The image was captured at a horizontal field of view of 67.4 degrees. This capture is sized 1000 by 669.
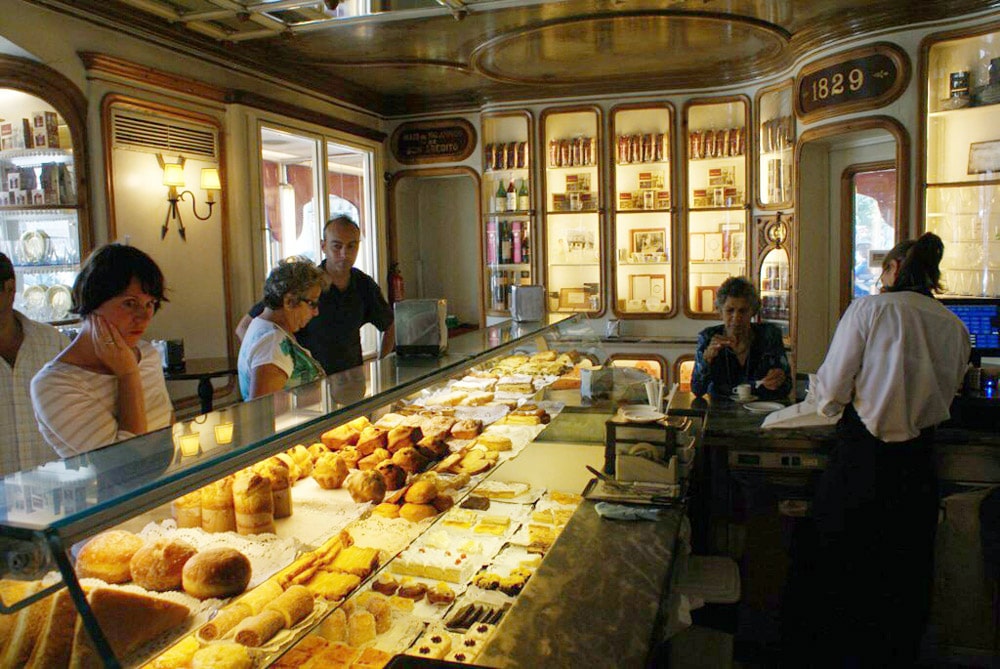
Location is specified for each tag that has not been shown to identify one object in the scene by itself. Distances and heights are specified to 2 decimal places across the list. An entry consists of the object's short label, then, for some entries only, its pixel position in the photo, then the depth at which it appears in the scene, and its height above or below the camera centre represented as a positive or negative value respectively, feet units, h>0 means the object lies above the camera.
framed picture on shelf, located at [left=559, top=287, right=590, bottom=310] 22.33 -0.86
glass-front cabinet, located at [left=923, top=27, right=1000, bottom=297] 15.43 +2.08
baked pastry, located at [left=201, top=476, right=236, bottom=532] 4.63 -1.42
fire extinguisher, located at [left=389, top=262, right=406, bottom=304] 24.04 -0.29
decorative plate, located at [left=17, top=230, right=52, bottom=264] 13.53 +0.66
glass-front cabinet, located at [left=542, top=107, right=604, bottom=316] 21.75 +1.73
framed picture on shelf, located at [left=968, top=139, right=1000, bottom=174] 15.43 +2.11
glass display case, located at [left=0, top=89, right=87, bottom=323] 13.34 +1.37
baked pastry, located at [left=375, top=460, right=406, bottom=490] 6.13 -1.65
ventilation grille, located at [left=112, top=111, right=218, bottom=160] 14.56 +2.96
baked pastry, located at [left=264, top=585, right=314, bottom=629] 4.48 -1.99
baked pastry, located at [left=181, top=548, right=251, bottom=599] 4.14 -1.65
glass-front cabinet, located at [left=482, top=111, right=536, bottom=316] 22.25 +1.98
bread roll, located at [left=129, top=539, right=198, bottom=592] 4.05 -1.56
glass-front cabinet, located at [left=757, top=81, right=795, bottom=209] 19.01 +3.03
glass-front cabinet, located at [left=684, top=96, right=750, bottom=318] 20.53 +1.94
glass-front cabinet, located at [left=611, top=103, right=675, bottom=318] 21.25 +1.62
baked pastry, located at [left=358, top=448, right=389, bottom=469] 6.29 -1.57
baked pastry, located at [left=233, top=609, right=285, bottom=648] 4.14 -1.98
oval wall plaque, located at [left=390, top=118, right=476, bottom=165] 23.18 +4.13
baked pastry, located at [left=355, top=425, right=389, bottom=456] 6.57 -1.47
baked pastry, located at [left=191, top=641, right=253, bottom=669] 3.97 -2.02
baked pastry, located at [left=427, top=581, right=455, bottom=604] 6.06 -2.62
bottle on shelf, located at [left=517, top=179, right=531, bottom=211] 22.17 +2.15
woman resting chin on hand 6.07 -0.70
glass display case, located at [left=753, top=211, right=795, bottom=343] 19.42 -0.07
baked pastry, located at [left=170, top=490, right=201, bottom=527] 4.53 -1.40
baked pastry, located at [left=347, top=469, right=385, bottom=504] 5.86 -1.67
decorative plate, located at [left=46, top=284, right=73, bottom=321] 13.62 -0.31
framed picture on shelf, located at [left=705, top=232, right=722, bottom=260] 21.16 +0.58
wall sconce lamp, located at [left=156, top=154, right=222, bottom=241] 15.44 +2.01
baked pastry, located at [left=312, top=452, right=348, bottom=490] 5.93 -1.56
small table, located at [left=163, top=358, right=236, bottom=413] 14.20 -1.80
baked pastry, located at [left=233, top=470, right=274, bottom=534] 4.78 -1.45
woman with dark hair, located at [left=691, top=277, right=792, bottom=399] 12.41 -1.48
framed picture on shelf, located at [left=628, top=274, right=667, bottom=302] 21.81 -0.56
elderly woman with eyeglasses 8.11 -0.64
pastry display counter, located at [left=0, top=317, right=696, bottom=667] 3.19 -1.60
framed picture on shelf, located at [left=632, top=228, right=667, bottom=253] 21.61 +0.79
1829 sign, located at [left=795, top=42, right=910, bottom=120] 15.98 +4.01
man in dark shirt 11.60 -0.50
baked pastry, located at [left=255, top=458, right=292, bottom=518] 5.16 -1.45
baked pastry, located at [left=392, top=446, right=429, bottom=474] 6.47 -1.62
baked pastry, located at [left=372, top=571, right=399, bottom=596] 6.19 -2.59
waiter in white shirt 9.11 -2.60
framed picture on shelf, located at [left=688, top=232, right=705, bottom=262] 21.27 +0.57
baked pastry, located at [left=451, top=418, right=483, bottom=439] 7.63 -1.60
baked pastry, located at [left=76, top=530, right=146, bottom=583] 3.91 -1.46
